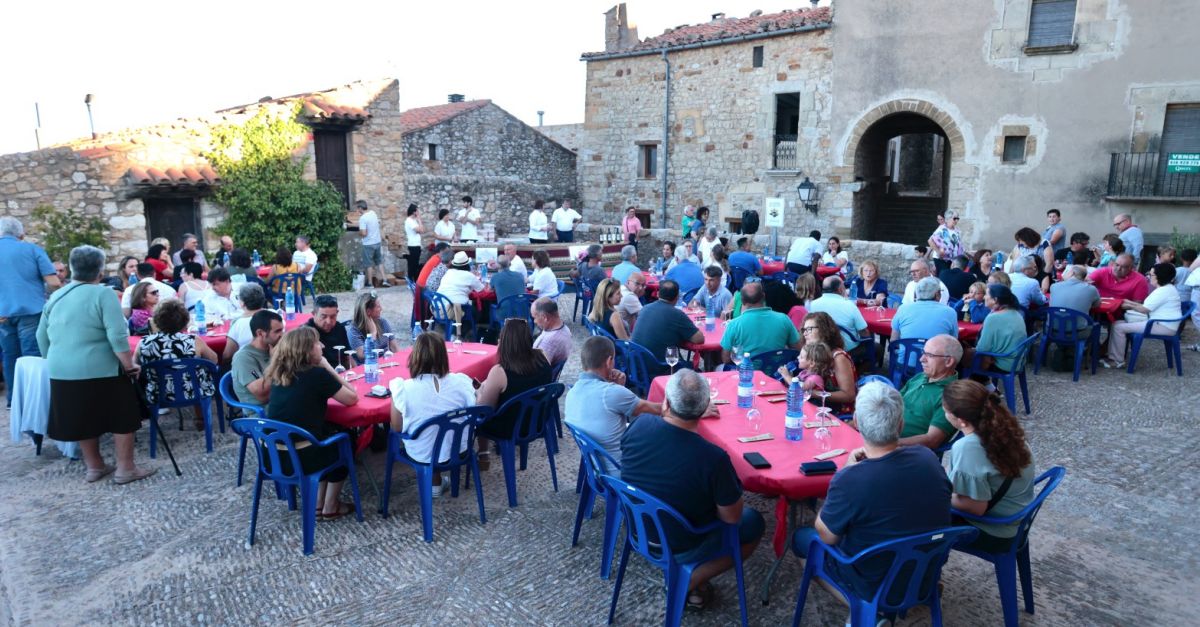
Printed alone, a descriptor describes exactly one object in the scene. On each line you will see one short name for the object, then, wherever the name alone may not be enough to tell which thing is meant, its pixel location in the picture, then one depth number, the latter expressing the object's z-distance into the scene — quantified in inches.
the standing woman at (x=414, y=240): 538.3
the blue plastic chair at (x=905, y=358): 255.9
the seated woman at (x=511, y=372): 188.1
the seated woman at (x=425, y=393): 174.9
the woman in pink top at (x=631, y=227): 617.9
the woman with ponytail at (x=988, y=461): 130.0
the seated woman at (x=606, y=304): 276.1
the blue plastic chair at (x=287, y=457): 166.4
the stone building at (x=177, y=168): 425.1
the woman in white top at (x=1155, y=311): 317.4
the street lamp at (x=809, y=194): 679.7
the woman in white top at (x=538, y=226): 621.9
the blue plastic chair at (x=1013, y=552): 132.6
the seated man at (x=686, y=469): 127.2
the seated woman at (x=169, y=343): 221.5
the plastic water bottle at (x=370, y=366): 205.6
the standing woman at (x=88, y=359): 195.5
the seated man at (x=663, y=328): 245.4
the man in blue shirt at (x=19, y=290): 248.5
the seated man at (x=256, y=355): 192.5
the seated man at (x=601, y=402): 164.4
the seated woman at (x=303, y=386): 168.9
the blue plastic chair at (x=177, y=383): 223.5
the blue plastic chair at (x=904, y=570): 116.3
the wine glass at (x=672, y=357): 214.1
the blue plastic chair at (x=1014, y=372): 257.6
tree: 499.2
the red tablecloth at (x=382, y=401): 182.2
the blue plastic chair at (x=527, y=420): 190.2
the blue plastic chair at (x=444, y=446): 175.3
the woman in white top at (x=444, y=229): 544.9
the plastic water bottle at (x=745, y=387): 179.3
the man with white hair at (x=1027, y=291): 324.2
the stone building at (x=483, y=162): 842.8
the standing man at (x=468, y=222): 593.3
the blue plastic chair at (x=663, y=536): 128.6
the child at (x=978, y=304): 293.9
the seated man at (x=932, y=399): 159.0
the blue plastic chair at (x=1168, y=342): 319.3
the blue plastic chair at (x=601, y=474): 152.3
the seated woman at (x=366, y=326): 241.6
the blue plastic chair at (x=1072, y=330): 313.1
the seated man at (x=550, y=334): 220.2
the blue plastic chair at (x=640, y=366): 244.2
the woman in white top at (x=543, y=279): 356.5
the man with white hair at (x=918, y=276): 300.2
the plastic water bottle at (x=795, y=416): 157.2
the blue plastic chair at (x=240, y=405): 179.2
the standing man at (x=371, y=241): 538.9
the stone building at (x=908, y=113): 536.4
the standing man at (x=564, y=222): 647.5
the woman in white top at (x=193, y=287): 292.5
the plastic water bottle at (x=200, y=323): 264.6
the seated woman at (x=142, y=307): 262.5
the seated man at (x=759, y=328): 230.7
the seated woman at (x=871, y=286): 328.6
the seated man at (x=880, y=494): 115.7
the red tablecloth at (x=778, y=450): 138.3
